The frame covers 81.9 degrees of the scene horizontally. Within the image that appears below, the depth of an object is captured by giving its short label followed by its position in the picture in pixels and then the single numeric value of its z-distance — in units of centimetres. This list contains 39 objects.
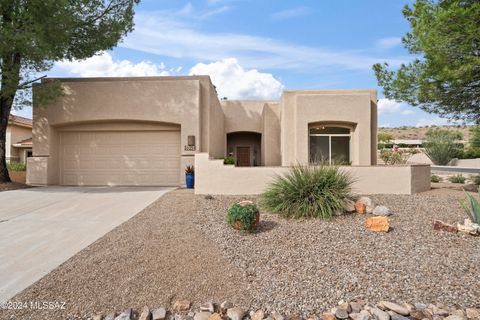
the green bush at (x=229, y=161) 958
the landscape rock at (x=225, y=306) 357
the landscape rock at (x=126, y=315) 335
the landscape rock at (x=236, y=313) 344
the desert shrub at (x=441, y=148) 3175
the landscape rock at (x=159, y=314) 339
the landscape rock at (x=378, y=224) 554
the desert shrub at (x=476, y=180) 1179
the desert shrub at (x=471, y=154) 3189
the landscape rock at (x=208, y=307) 355
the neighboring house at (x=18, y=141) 2128
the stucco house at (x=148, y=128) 1204
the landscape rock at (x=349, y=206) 654
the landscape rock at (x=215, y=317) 339
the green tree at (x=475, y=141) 3125
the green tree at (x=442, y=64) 812
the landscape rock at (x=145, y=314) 339
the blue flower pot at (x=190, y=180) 1110
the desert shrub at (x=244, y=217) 556
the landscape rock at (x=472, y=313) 348
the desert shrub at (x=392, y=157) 1848
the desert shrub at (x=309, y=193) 633
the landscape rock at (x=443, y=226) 561
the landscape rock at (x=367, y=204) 670
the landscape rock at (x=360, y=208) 667
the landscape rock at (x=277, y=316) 345
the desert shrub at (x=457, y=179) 1339
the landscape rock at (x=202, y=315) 341
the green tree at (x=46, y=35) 966
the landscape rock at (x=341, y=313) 349
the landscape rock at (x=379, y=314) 346
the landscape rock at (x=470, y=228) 546
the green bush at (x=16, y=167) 1603
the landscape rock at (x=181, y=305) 354
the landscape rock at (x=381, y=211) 651
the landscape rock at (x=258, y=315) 345
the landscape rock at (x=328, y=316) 347
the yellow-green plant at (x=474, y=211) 580
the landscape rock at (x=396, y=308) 357
